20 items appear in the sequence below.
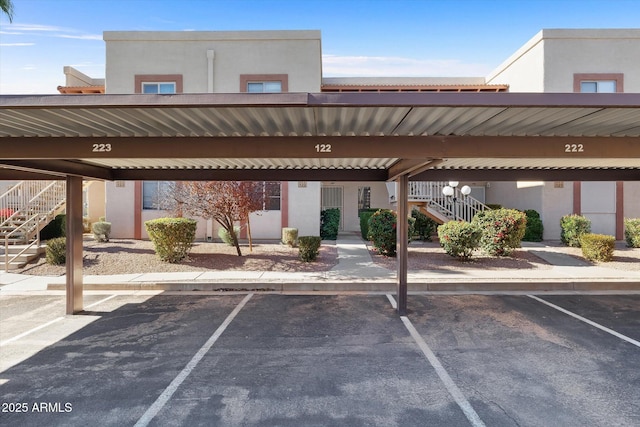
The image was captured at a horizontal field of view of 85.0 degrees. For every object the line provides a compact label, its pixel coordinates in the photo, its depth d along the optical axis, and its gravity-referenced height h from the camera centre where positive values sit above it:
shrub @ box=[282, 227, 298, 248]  13.41 -0.92
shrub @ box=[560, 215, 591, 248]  13.24 -0.57
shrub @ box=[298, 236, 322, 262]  10.68 -1.09
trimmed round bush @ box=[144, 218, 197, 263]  10.23 -0.73
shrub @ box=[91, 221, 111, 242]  13.60 -0.76
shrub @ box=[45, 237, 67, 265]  10.12 -1.21
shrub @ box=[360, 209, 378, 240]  15.41 -0.40
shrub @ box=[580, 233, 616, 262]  10.69 -1.06
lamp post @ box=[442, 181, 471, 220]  13.13 +0.74
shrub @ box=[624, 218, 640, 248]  13.12 -0.71
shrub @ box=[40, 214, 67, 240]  14.05 -0.73
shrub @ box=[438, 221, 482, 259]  10.56 -0.76
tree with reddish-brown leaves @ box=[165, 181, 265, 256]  10.48 +0.39
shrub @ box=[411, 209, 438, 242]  15.05 -0.53
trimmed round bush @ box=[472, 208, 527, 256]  10.82 -0.54
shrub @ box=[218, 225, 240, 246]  13.22 -0.94
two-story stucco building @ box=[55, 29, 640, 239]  14.38 +5.69
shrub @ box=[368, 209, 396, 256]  11.21 -0.59
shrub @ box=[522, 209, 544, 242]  14.60 -0.67
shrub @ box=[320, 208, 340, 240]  15.73 -0.57
